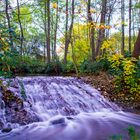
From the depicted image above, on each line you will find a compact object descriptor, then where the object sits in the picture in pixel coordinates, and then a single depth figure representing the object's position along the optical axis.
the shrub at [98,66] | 5.28
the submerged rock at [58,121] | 3.02
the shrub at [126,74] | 4.25
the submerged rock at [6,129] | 2.69
